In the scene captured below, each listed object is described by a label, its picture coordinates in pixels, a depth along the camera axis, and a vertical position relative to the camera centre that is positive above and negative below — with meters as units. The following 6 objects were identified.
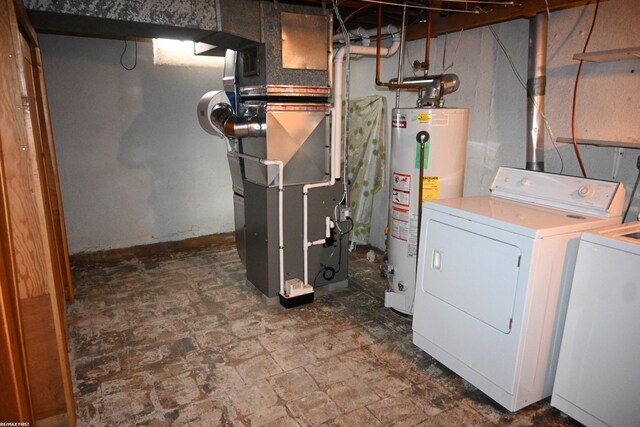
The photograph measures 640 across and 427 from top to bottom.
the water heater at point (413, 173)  2.79 -0.39
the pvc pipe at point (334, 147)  3.25 -0.25
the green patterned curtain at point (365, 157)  4.34 -0.45
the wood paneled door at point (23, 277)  1.52 -0.67
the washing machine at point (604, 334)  1.76 -0.95
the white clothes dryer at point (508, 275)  1.97 -0.80
